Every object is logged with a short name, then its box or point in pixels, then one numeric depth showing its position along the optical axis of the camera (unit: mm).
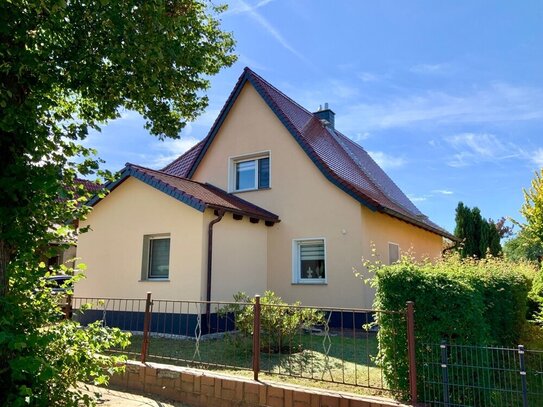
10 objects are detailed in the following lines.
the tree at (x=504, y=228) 38094
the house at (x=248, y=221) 10734
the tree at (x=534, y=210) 10180
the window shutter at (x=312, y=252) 12508
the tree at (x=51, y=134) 4137
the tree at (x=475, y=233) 21844
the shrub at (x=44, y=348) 3697
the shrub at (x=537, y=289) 8426
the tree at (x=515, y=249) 46969
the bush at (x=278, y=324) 7785
